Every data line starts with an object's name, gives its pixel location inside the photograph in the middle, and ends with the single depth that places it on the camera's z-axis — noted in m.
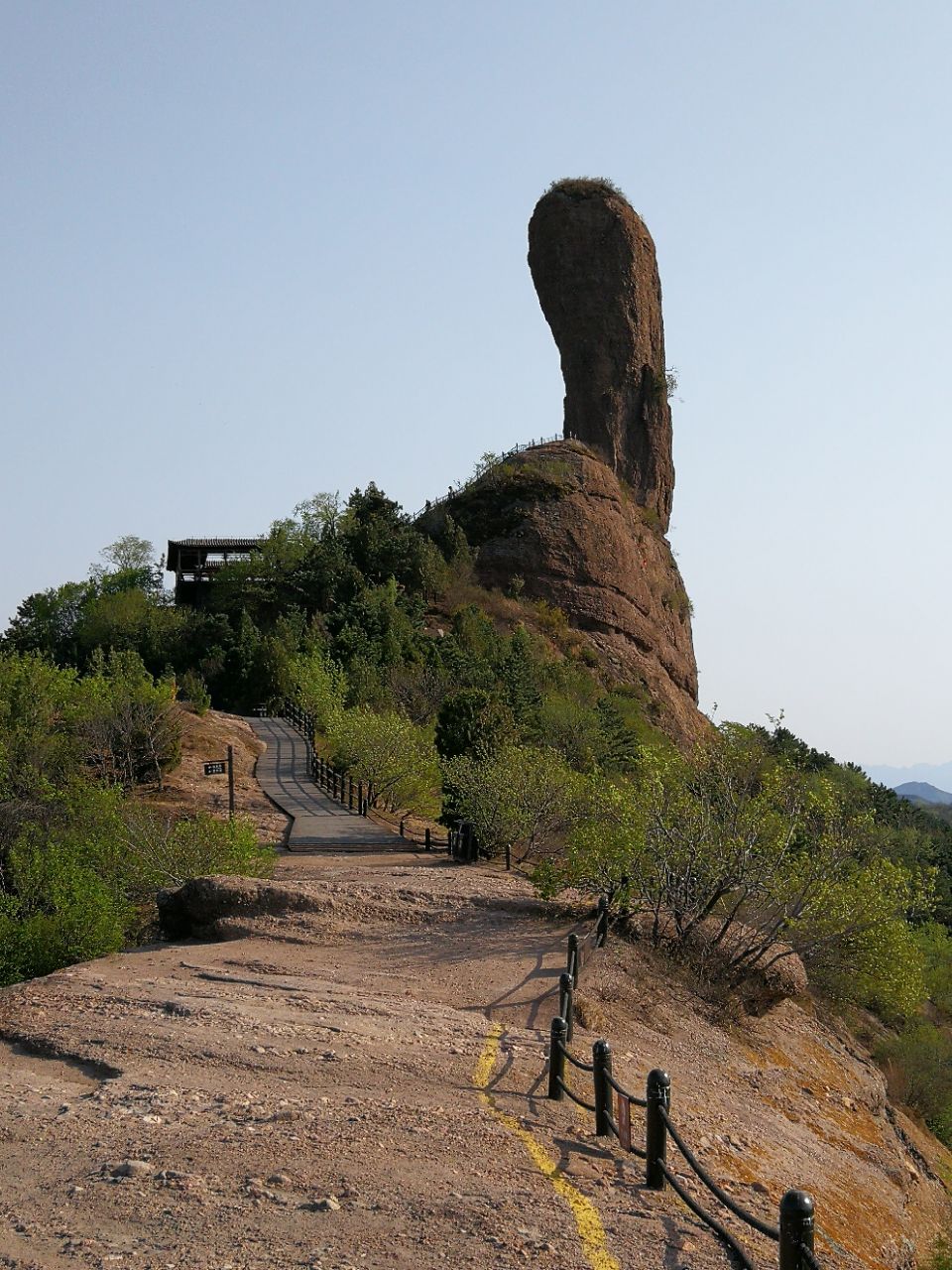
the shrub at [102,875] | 15.30
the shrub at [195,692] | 45.78
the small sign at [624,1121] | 8.51
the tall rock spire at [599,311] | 69.12
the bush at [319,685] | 43.94
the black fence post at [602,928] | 15.11
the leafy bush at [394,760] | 31.77
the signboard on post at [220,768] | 28.66
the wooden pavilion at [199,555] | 70.00
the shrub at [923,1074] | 21.97
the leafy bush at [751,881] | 15.18
